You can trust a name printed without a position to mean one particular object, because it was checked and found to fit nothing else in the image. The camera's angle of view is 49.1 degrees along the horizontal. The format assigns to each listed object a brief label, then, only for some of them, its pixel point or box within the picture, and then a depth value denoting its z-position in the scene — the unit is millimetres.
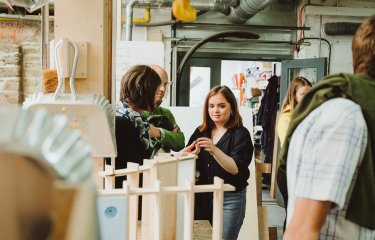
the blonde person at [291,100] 3068
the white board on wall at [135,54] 4062
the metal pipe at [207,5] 4961
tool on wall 1080
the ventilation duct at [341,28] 5441
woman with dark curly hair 1604
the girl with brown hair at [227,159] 2412
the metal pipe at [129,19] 4574
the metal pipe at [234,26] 5486
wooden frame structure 1125
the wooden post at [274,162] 4863
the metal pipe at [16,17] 4441
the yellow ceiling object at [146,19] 5152
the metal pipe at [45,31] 1451
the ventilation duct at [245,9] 4500
